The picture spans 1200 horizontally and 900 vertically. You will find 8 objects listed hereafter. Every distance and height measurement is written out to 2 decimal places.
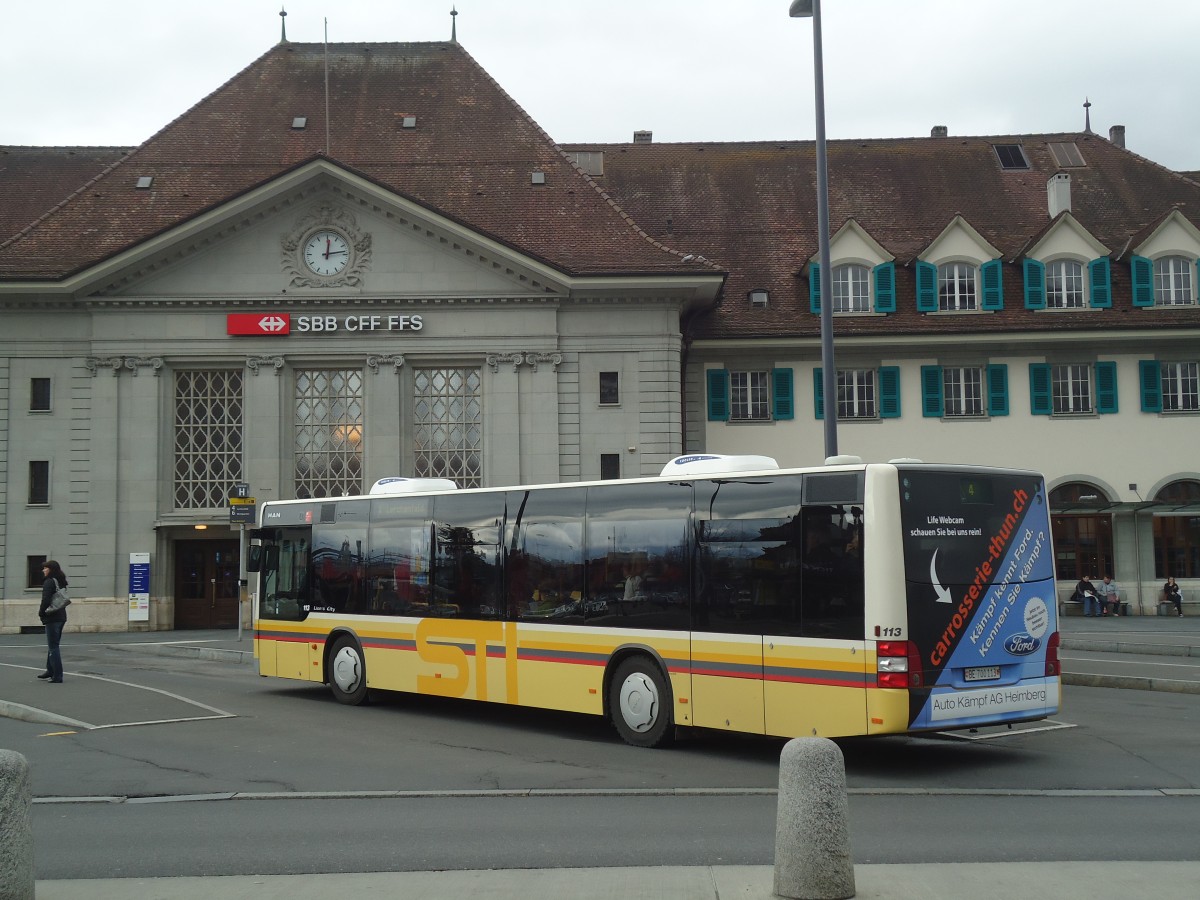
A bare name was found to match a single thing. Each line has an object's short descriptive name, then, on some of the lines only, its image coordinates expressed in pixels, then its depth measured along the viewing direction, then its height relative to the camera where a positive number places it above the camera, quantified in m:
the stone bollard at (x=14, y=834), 6.39 -1.39
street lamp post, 18.75 +4.45
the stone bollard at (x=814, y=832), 6.76 -1.53
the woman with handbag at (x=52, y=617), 19.88 -0.91
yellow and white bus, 11.59 -0.52
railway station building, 36.28 +6.52
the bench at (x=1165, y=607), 38.06 -1.97
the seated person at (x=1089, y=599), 37.59 -1.67
